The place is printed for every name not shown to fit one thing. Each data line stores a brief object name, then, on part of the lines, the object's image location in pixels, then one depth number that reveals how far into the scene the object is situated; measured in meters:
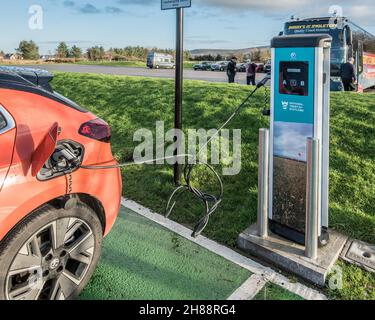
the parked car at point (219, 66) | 44.29
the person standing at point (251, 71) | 17.72
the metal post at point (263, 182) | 3.29
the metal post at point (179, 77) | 4.40
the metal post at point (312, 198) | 2.98
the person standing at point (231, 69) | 19.23
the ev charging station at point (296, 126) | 3.02
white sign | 4.20
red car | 2.22
